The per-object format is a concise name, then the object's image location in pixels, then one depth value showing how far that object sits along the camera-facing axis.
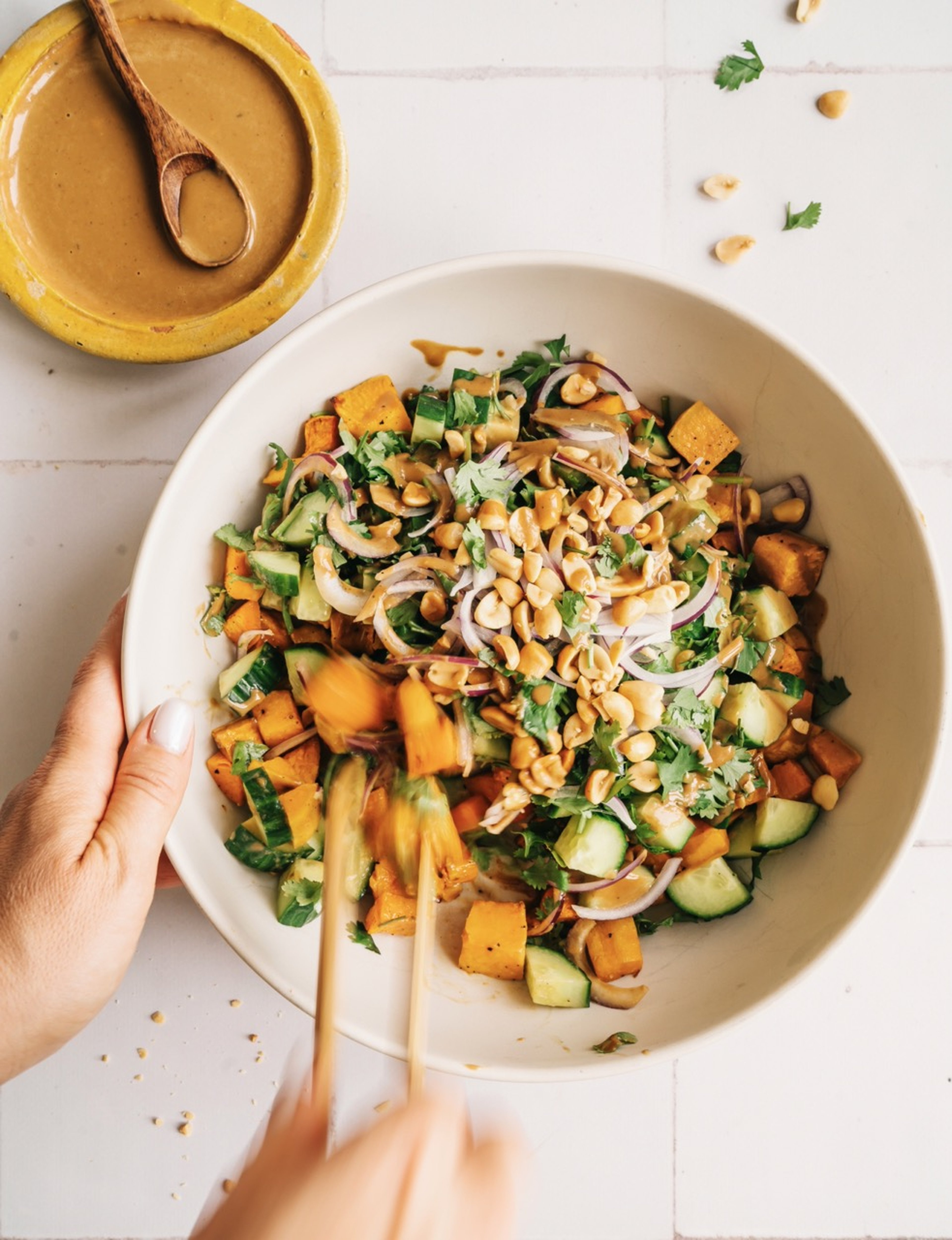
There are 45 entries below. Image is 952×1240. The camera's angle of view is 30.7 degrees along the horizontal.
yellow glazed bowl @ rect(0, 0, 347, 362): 0.62
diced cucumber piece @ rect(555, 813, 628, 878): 0.60
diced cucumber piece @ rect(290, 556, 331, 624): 0.61
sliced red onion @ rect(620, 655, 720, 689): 0.60
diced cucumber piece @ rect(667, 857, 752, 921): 0.62
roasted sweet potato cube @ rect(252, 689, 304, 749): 0.61
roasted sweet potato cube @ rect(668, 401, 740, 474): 0.62
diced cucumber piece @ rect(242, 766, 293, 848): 0.60
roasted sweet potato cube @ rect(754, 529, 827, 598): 0.62
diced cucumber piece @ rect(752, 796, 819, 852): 0.61
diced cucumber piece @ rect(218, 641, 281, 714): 0.61
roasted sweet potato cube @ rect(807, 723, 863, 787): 0.61
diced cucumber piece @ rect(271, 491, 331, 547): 0.60
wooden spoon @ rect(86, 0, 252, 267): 0.62
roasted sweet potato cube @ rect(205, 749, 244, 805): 0.61
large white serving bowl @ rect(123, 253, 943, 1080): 0.58
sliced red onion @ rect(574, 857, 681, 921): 0.61
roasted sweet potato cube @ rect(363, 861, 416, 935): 0.61
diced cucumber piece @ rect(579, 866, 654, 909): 0.62
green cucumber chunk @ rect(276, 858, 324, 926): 0.61
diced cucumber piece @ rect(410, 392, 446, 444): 0.62
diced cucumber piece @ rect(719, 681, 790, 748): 0.61
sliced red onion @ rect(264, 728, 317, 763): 0.61
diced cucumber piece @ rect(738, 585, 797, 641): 0.62
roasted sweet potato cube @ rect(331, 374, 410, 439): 0.62
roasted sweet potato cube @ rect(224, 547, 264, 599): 0.61
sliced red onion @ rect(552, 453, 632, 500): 0.61
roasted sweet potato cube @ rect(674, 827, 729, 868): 0.62
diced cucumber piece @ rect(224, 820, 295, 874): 0.61
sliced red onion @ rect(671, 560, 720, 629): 0.61
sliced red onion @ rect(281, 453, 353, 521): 0.61
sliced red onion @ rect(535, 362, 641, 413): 0.62
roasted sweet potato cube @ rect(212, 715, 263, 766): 0.61
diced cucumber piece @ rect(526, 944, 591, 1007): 0.61
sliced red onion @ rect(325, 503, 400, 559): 0.61
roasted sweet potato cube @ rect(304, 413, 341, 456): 0.62
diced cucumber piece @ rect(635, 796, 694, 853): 0.61
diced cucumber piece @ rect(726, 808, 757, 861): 0.62
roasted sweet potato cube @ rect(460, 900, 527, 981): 0.61
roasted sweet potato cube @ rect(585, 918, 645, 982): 0.61
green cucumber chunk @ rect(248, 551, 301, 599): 0.60
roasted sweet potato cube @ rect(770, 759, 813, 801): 0.62
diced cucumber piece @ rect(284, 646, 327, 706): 0.61
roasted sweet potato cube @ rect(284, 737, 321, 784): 0.61
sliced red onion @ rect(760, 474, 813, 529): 0.62
